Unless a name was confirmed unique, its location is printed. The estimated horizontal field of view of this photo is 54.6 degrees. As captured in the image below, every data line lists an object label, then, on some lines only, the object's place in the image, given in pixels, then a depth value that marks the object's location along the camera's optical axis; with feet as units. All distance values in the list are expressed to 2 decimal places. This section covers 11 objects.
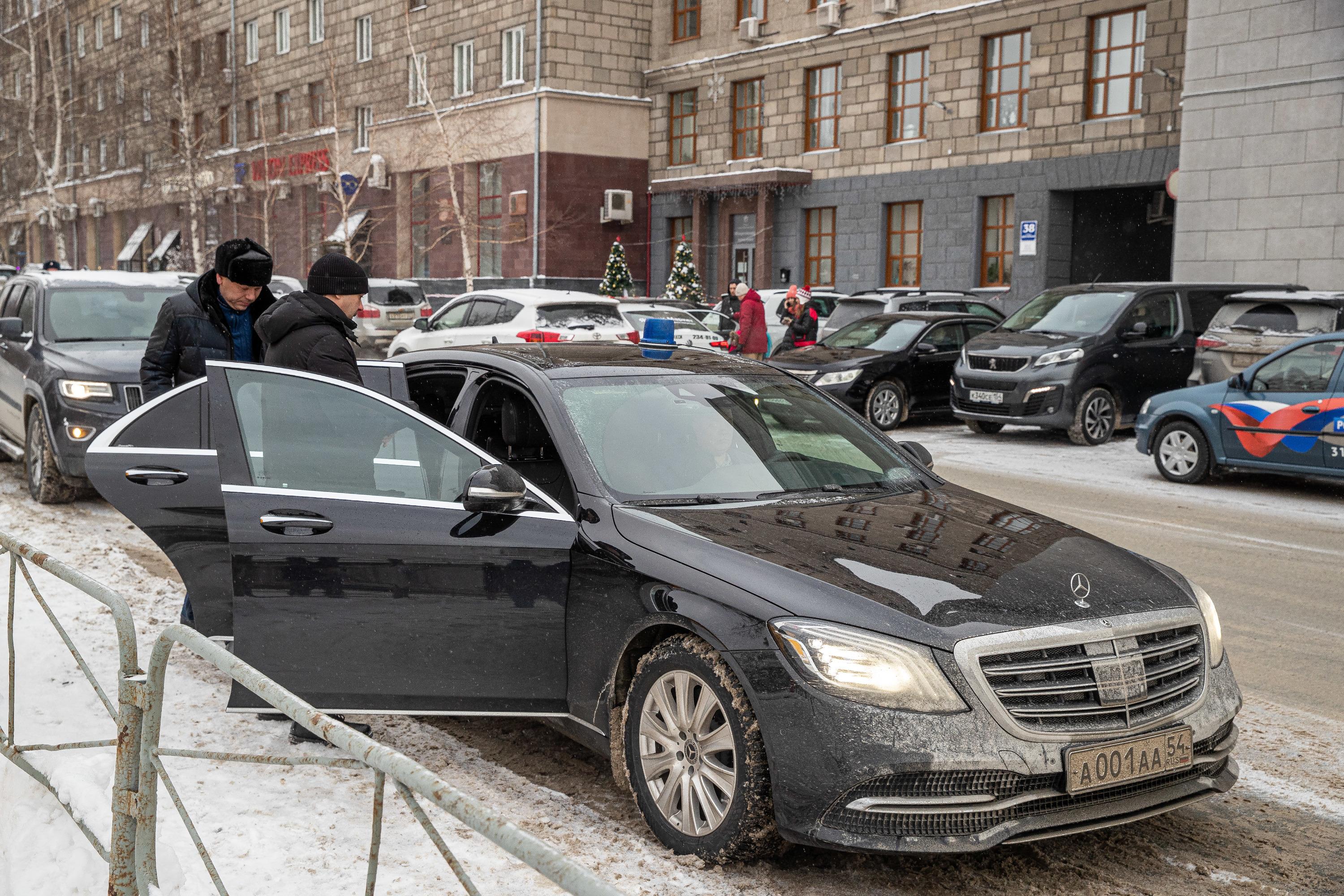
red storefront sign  147.02
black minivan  49.60
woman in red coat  61.05
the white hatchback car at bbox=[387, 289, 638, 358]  56.90
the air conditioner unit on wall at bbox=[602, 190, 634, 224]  119.85
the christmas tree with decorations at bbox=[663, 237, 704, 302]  108.27
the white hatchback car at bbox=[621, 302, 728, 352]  60.23
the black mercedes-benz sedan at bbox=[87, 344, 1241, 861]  11.51
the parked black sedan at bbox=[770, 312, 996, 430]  53.42
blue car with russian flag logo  36.65
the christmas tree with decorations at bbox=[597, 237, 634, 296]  113.80
